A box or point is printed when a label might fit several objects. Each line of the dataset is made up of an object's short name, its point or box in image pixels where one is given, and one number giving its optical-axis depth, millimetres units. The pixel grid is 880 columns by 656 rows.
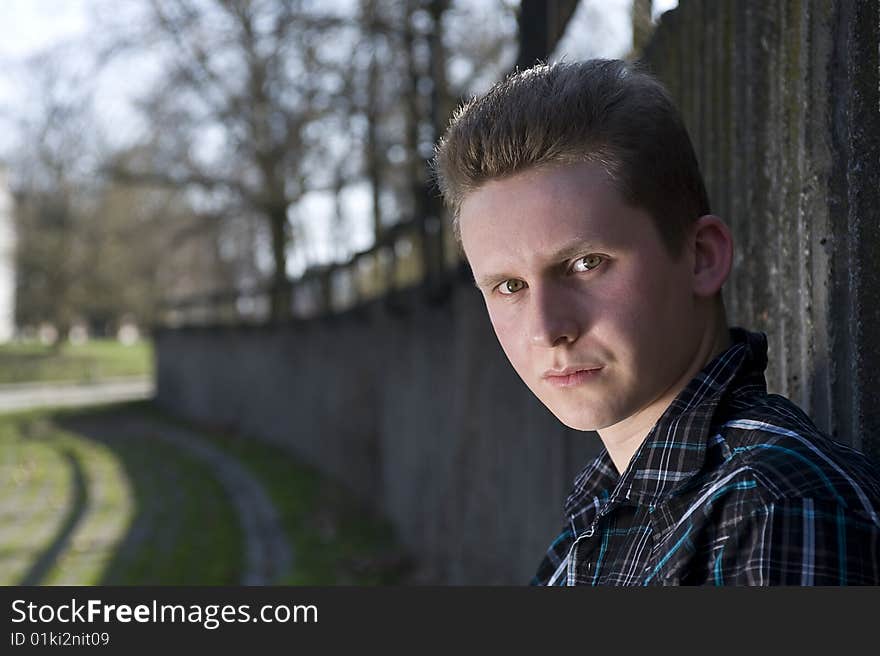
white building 42362
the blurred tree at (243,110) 14922
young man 1525
